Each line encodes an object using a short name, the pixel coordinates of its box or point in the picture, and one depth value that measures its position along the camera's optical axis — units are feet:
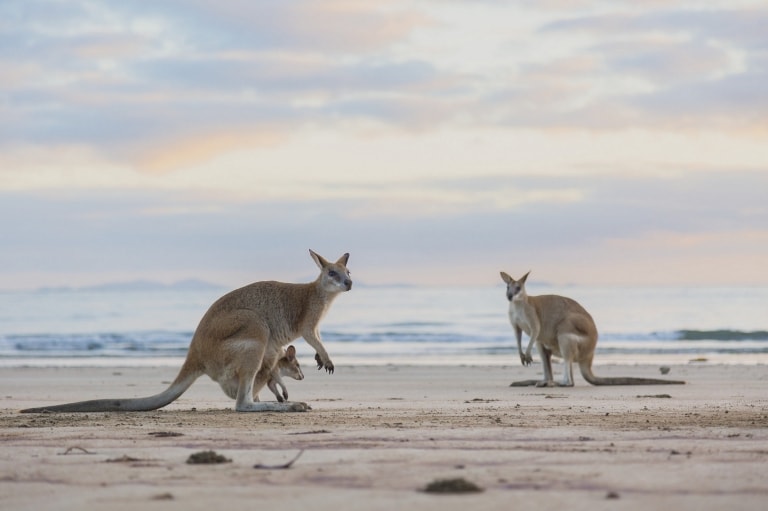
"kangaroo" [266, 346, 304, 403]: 36.35
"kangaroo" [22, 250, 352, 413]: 29.96
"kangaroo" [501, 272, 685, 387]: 46.16
